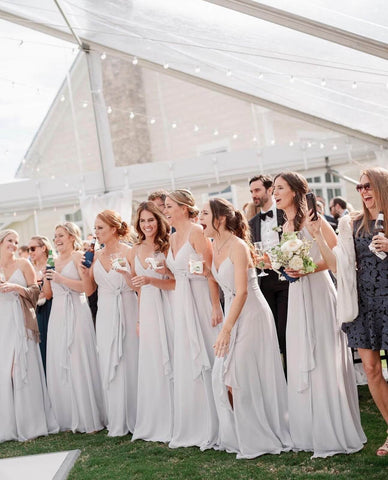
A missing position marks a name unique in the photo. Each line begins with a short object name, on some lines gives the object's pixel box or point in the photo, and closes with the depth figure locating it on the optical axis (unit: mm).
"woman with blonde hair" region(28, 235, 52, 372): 7180
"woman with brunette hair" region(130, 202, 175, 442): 5688
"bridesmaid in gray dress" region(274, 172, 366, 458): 4523
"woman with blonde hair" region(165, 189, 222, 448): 5266
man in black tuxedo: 6254
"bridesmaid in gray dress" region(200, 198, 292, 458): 4711
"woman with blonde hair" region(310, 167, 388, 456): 4145
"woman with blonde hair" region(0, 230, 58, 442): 6461
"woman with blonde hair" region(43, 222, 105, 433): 6414
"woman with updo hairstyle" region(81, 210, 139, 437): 6066
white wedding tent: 9250
